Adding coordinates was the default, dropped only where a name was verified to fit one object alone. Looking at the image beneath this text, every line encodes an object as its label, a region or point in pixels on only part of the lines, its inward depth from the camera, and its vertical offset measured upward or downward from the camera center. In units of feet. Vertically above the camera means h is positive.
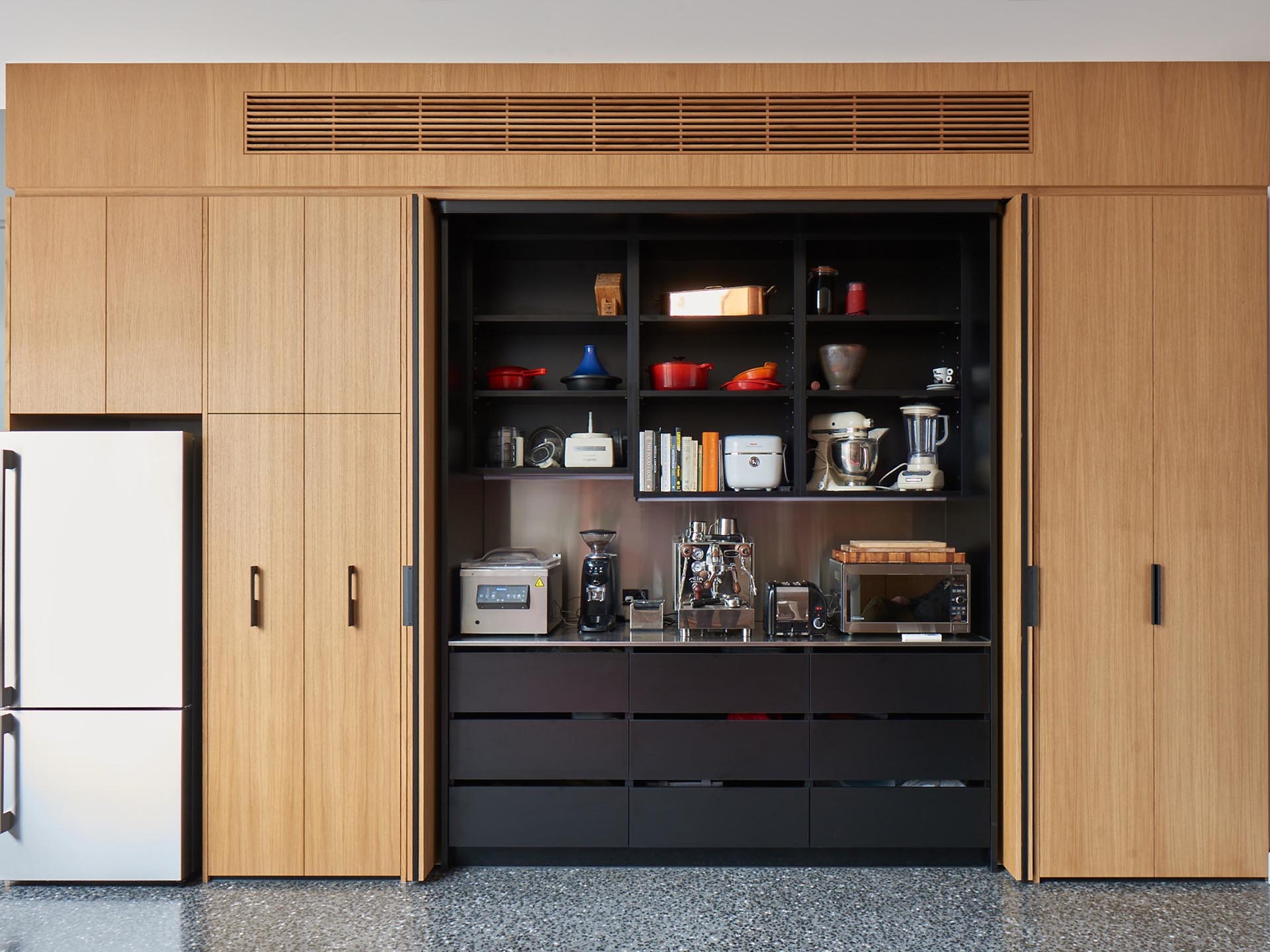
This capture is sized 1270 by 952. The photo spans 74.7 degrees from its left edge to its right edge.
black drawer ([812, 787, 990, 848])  9.34 -3.81
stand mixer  10.05 +0.34
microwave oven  9.52 -1.39
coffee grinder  9.89 -1.36
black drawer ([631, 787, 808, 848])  9.36 -3.82
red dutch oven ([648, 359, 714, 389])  10.14 +1.28
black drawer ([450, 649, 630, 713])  9.42 -2.33
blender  9.83 +0.35
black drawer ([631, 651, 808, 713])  9.43 -2.34
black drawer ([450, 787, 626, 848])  9.37 -3.80
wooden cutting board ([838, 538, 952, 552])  9.68 -0.80
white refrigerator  8.79 -1.86
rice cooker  9.95 +0.21
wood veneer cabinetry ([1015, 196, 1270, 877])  8.93 -0.54
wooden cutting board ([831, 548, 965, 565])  9.56 -0.92
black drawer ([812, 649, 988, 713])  9.36 -2.30
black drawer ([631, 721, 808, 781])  9.37 -3.05
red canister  10.10 +2.20
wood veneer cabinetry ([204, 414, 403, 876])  9.00 -1.54
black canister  10.03 +2.34
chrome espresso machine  9.78 -1.12
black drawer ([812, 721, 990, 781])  9.32 -3.06
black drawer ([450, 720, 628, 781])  9.39 -3.05
